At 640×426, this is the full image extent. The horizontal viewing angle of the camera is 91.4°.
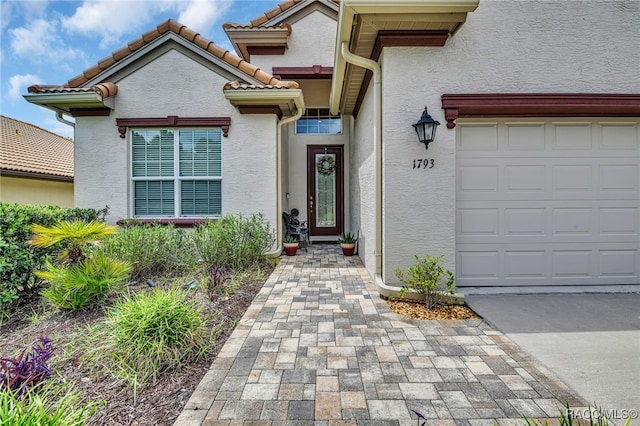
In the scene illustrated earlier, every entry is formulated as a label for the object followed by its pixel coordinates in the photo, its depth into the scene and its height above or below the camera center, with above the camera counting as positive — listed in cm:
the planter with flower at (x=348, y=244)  738 -70
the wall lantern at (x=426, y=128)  421 +119
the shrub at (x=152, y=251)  524 -60
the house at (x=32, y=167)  1038 +180
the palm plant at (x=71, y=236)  392 -25
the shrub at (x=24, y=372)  220 -114
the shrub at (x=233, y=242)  579 -50
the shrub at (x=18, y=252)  385 -46
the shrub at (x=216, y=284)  450 -99
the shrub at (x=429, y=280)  414 -88
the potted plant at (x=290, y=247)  735 -74
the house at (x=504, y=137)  441 +115
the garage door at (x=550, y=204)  467 +15
